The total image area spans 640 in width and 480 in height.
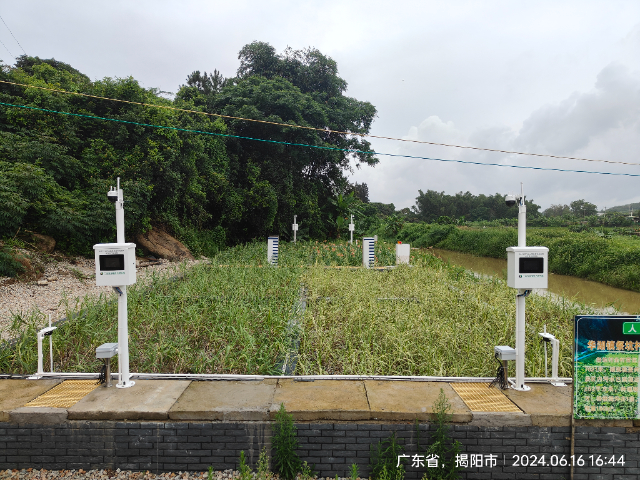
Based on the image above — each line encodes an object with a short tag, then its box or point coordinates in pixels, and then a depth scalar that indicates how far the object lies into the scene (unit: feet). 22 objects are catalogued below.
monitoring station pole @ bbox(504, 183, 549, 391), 8.48
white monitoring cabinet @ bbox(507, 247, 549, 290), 8.48
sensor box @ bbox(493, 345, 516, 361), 8.80
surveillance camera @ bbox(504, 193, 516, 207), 8.91
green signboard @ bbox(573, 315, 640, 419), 7.30
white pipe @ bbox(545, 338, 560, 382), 9.01
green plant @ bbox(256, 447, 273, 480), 6.86
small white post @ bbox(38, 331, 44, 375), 9.45
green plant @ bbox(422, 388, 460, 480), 7.28
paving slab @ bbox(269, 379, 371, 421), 7.66
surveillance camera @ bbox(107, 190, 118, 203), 8.91
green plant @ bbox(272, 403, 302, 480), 7.35
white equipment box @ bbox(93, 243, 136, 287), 8.71
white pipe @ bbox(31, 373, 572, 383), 9.34
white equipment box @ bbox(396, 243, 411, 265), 31.86
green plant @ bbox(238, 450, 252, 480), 6.66
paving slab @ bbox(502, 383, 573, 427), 7.63
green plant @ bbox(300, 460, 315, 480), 7.38
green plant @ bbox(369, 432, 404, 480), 7.29
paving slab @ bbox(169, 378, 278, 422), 7.68
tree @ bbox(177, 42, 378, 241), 50.31
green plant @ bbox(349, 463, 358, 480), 6.66
